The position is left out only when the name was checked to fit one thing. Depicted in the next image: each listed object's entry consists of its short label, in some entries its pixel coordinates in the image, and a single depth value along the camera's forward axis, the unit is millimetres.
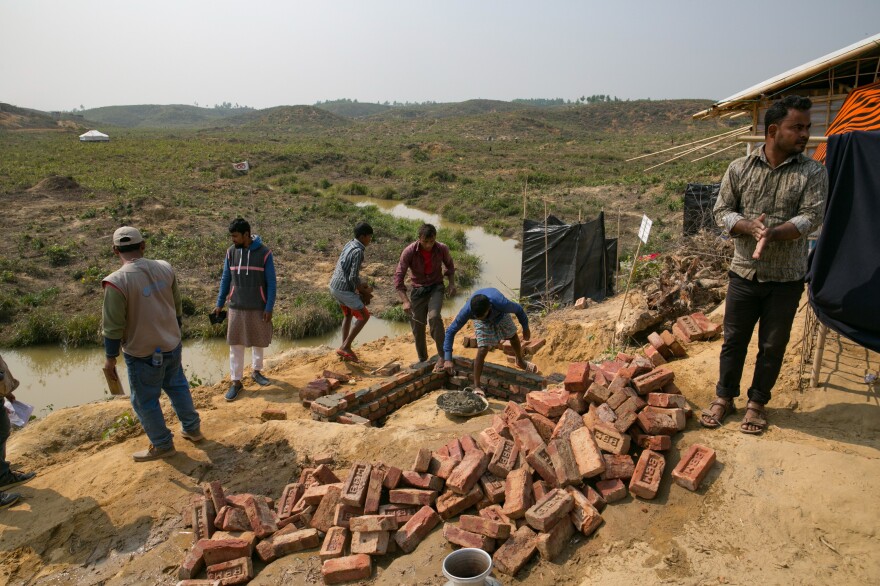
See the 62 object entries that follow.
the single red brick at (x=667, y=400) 3479
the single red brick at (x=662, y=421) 3348
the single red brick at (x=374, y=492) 3285
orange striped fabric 4473
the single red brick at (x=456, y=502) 3227
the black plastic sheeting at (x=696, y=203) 9703
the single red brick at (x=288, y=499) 3473
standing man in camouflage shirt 2945
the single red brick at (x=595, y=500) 3055
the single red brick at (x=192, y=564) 3068
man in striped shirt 5969
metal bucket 2566
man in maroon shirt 5766
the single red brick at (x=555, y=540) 2820
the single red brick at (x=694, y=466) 2998
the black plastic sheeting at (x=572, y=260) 9195
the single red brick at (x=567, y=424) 3527
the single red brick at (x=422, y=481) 3381
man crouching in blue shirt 4836
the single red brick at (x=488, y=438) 3660
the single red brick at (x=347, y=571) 2934
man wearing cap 3795
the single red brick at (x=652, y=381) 3588
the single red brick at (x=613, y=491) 3068
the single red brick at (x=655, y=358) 4418
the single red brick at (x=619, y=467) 3143
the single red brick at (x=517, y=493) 3024
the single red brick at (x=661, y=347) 4711
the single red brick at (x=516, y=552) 2803
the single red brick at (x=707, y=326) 4980
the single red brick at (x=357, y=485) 3301
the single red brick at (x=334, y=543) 3072
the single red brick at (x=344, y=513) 3246
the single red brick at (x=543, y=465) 3211
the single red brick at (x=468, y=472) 3242
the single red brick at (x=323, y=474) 3666
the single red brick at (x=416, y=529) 3086
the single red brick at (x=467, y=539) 2926
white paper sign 6562
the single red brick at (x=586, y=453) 3125
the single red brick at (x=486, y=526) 2932
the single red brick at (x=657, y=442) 3254
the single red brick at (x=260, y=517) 3324
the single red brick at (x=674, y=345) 4645
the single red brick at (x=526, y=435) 3508
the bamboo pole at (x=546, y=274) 8899
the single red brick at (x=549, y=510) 2860
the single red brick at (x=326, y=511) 3297
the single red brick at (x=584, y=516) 2922
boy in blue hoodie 5379
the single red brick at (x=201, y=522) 3328
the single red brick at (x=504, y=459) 3355
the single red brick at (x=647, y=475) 3014
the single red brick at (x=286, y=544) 3172
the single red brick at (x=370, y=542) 3059
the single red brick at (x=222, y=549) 3107
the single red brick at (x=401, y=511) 3255
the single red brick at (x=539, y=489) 3105
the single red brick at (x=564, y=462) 3154
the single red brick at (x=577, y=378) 3779
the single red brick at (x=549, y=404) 3791
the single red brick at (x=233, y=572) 3018
